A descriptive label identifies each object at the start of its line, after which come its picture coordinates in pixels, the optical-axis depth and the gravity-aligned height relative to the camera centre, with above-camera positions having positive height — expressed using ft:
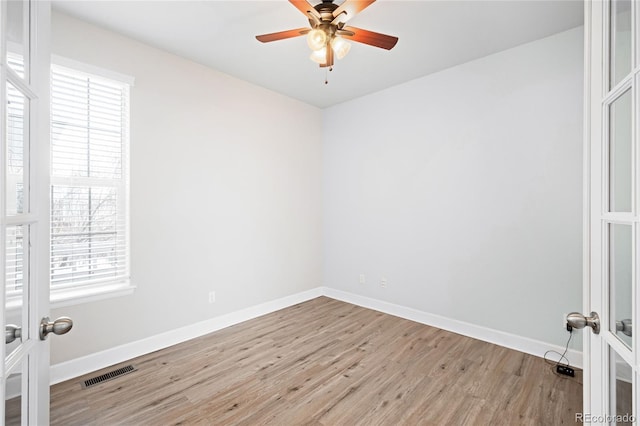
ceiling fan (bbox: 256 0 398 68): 6.08 +4.18
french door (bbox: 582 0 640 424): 2.46 +0.06
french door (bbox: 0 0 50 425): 2.14 +0.04
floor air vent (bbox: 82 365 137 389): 7.27 -4.27
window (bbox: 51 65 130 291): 7.41 +0.87
